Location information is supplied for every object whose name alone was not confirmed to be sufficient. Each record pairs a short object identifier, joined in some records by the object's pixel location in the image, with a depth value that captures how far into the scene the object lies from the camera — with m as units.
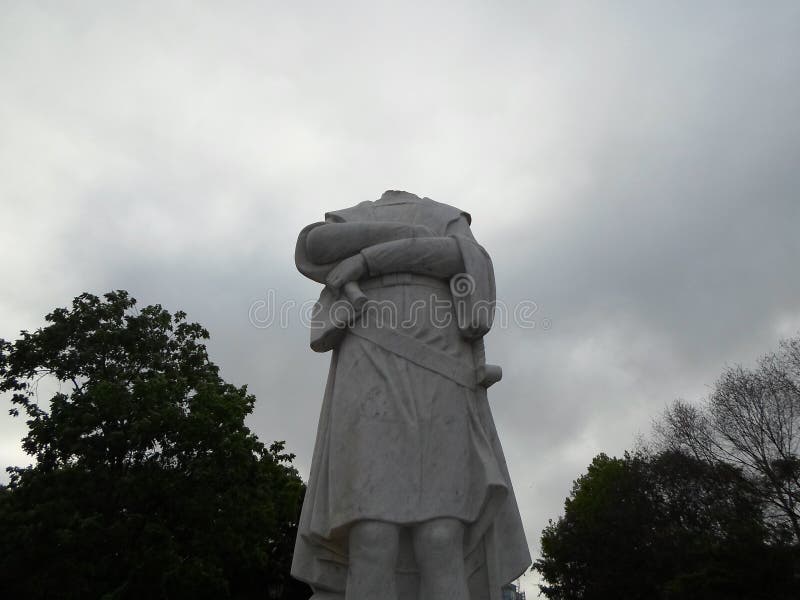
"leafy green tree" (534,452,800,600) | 25.38
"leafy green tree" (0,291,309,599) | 17.73
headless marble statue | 4.29
